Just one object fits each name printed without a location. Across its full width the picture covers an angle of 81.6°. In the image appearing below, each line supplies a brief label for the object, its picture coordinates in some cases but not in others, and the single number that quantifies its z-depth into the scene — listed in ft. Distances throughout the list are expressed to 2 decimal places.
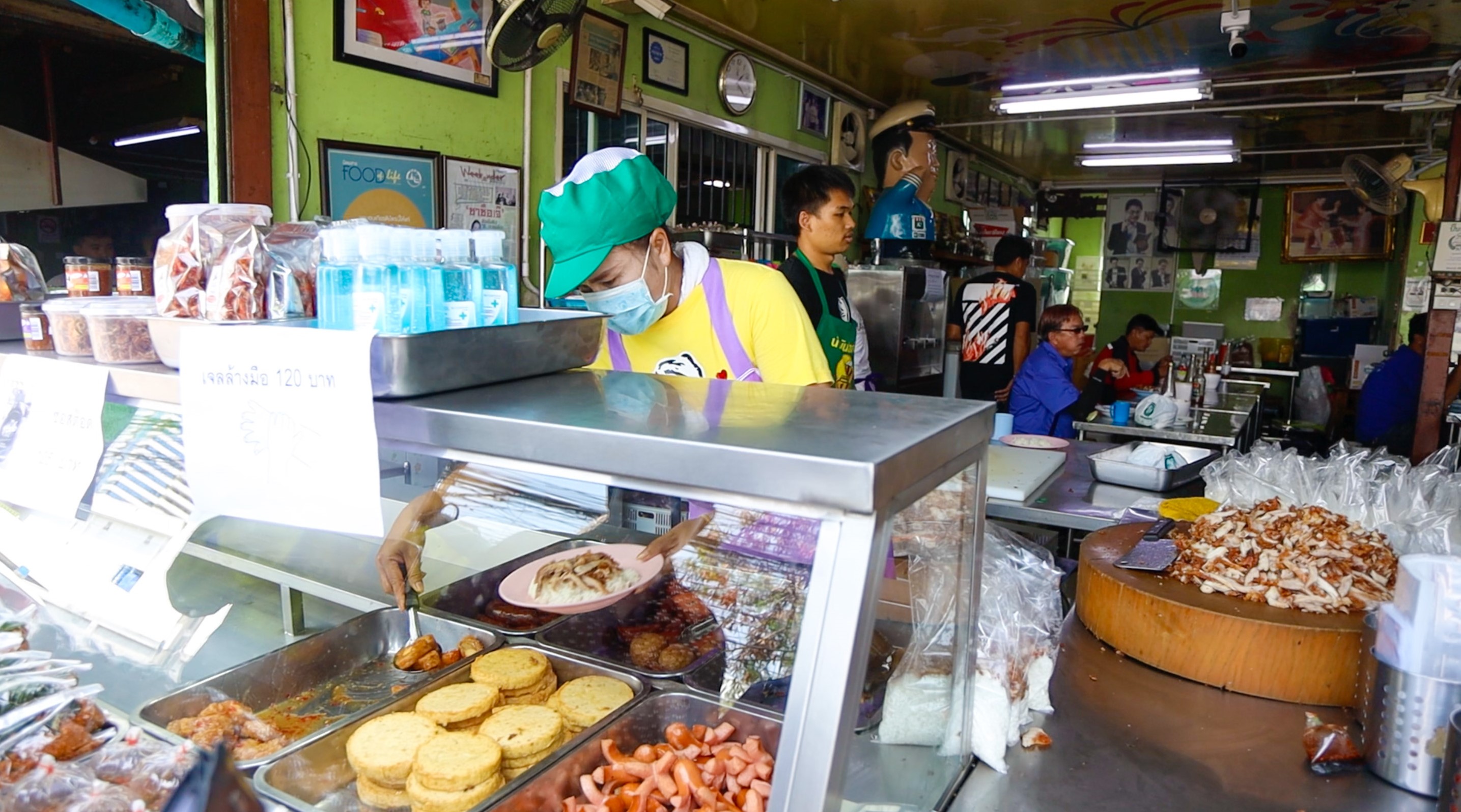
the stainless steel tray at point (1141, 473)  9.21
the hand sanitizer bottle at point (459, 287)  3.67
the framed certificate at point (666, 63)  15.52
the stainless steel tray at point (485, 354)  3.26
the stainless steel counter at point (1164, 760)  3.78
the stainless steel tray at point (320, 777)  3.83
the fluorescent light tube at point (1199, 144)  27.91
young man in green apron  11.31
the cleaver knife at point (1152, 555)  5.49
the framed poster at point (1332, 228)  36.32
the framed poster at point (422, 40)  10.62
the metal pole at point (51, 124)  9.16
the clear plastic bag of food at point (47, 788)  3.33
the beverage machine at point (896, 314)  21.15
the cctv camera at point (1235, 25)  13.24
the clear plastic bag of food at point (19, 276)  5.37
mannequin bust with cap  22.62
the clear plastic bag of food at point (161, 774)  3.56
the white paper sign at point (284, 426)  3.22
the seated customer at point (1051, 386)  15.93
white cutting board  8.52
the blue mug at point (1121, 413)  17.26
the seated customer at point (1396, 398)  22.08
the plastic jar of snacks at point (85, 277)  4.94
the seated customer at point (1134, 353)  25.25
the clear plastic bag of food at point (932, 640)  3.60
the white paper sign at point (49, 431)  4.26
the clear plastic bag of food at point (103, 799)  3.34
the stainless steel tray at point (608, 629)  4.79
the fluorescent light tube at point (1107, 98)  18.04
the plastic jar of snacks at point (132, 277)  4.76
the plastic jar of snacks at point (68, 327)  4.46
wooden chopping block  4.67
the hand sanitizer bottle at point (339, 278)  3.46
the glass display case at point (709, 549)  2.50
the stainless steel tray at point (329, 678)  4.39
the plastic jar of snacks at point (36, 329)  4.83
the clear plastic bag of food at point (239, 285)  4.02
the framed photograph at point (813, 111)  20.79
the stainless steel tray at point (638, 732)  3.80
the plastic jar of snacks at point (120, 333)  4.18
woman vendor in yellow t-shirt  6.23
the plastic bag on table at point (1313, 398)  29.76
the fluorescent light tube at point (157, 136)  9.74
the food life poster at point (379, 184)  10.56
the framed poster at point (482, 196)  12.05
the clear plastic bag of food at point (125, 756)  3.67
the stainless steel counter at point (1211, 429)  15.81
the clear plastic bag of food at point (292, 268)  4.17
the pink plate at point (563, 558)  4.95
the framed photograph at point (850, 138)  22.38
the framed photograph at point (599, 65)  13.78
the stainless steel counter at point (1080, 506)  8.20
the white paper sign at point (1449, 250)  14.71
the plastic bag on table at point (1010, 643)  4.01
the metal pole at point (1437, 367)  15.72
